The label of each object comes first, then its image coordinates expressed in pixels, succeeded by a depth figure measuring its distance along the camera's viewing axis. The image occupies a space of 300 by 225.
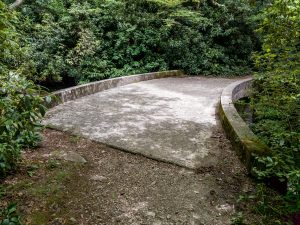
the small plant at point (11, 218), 1.90
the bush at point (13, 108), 2.70
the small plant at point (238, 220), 2.71
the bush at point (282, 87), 3.20
